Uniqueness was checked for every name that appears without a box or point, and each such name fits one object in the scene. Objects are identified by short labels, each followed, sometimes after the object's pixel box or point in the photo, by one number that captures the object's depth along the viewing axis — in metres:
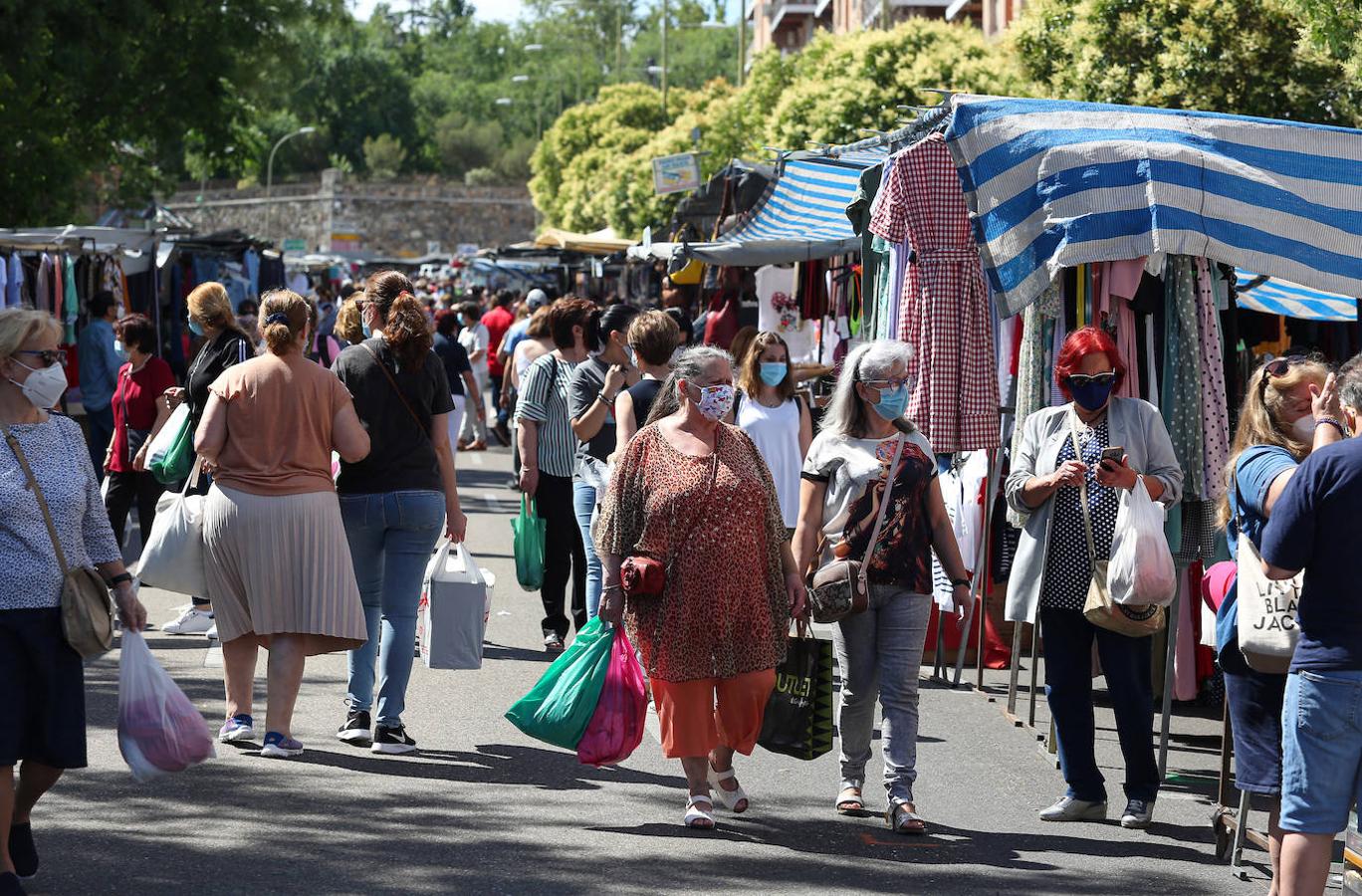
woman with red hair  12.97
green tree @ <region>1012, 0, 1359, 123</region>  36.14
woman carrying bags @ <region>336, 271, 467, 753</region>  14.58
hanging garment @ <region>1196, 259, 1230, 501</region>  14.93
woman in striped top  19.01
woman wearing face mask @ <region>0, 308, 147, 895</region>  10.19
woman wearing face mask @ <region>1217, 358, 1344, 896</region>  10.60
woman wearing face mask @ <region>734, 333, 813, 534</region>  17.30
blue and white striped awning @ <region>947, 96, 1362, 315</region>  14.53
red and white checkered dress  17.15
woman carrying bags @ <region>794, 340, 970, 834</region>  12.75
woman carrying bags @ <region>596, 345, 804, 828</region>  12.31
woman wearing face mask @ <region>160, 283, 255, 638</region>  17.76
